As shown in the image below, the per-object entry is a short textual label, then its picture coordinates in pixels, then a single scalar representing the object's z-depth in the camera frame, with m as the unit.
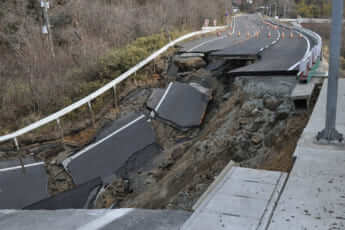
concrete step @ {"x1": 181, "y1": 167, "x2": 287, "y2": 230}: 3.49
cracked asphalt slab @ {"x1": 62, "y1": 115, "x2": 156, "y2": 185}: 10.33
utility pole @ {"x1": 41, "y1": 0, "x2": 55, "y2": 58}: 17.52
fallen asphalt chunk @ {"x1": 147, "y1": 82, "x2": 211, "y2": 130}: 11.55
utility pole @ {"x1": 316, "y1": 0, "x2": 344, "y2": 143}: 5.16
